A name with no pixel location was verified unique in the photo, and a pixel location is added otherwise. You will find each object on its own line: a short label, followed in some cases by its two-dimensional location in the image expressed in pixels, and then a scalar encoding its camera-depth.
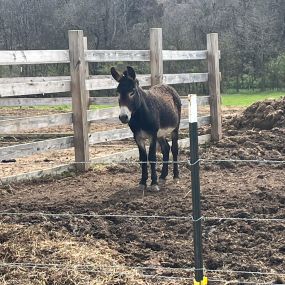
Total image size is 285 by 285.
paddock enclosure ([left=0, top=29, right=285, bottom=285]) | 4.88
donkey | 7.89
